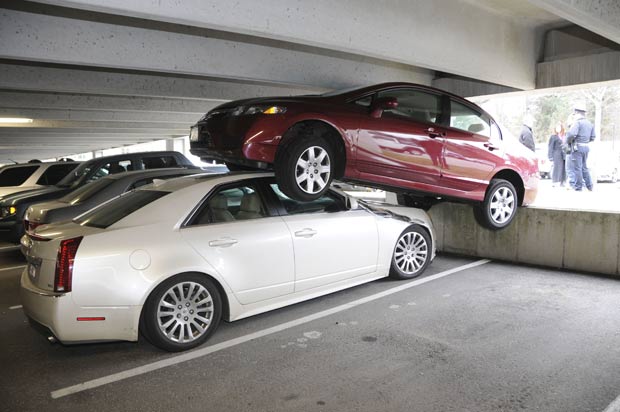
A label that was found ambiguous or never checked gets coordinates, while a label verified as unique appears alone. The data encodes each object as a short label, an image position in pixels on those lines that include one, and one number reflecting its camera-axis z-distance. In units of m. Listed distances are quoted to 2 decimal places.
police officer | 11.22
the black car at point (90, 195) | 6.55
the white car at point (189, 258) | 3.77
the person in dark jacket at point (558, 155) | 12.98
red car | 4.91
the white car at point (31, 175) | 10.03
